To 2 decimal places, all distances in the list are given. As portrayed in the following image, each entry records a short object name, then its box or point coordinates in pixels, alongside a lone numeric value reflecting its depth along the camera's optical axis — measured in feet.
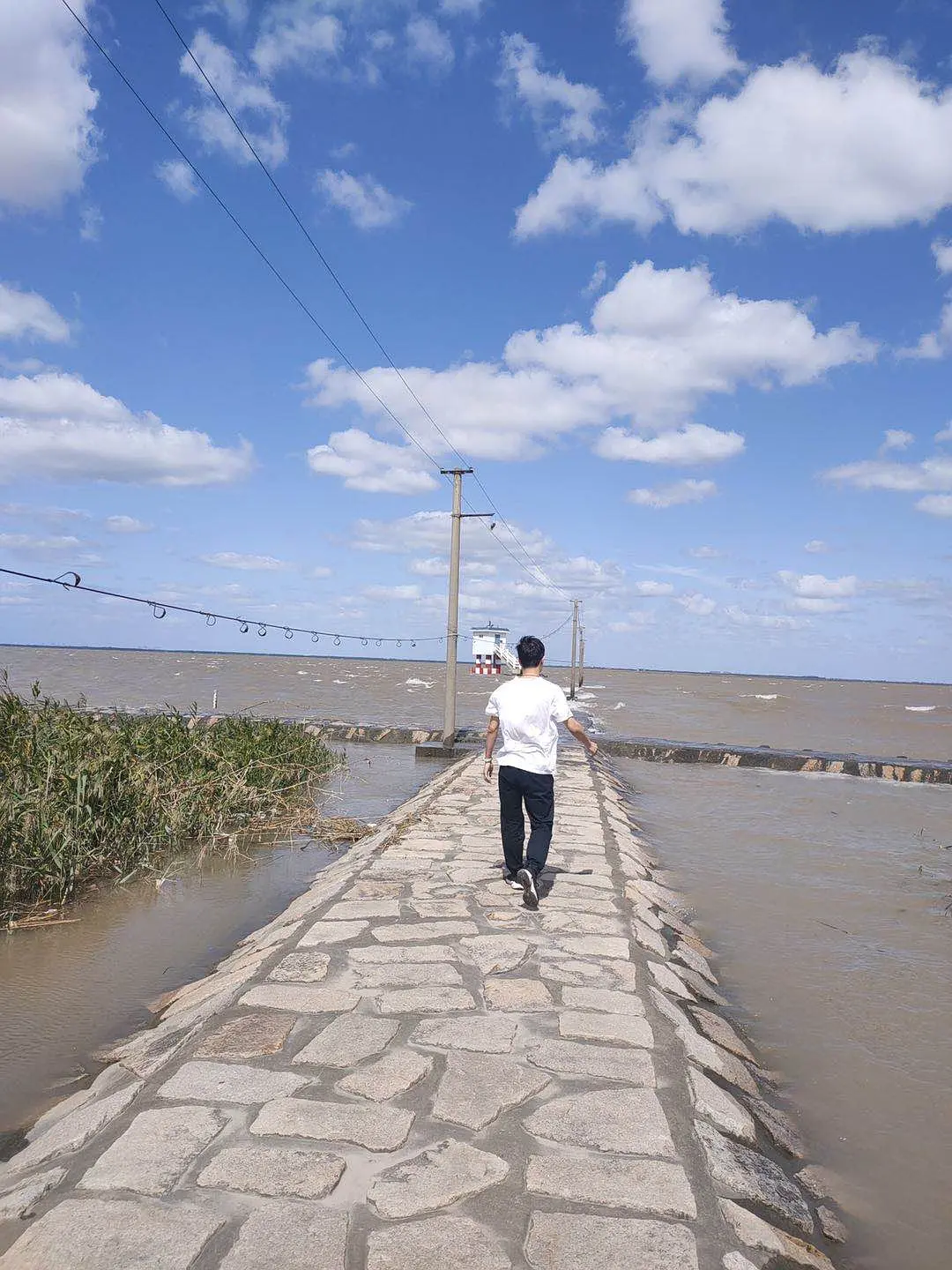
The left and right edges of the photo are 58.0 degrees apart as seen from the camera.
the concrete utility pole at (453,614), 50.93
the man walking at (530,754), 18.75
